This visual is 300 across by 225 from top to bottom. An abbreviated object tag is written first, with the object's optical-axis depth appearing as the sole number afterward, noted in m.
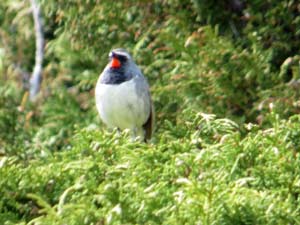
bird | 14.02
